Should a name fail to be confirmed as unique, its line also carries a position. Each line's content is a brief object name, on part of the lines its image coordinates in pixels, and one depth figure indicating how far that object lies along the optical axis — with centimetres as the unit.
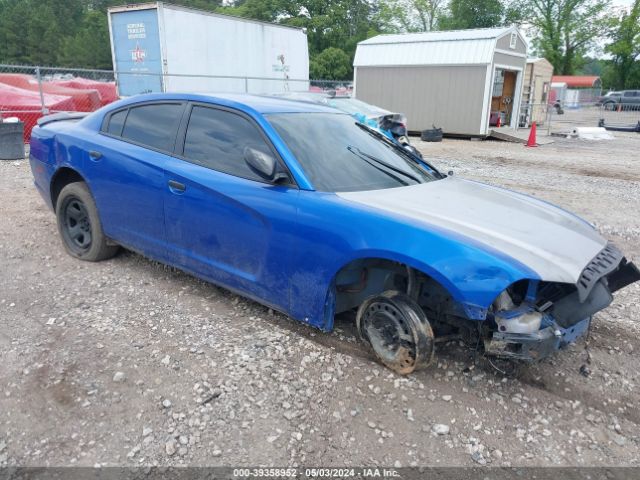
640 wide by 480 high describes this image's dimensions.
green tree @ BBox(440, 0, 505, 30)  6159
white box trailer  1460
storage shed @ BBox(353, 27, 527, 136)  1836
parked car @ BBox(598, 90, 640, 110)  4196
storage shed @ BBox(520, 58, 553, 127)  2209
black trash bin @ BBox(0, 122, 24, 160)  984
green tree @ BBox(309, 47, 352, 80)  4638
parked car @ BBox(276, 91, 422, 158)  1172
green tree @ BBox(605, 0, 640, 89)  5797
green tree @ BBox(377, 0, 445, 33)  5978
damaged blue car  278
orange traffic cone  1709
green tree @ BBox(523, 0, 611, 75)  6044
